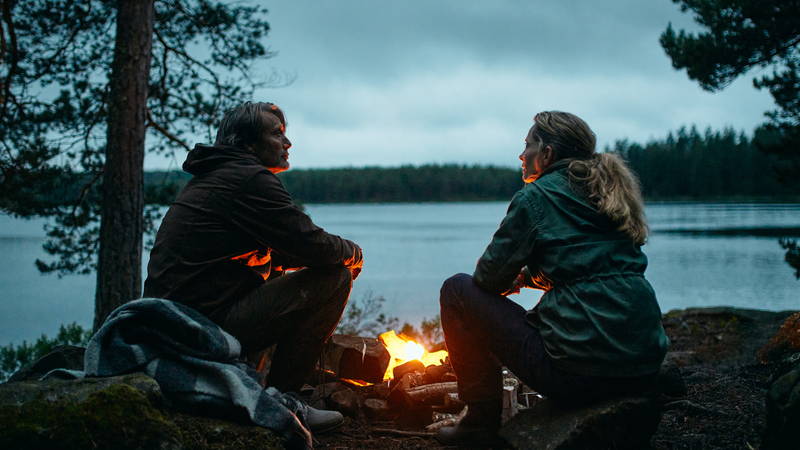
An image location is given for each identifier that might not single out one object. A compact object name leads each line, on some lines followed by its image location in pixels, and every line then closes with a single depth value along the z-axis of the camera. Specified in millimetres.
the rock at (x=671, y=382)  2836
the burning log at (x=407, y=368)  4059
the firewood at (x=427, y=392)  3643
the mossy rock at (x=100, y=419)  2232
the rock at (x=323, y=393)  3679
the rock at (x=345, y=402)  3605
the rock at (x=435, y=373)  3961
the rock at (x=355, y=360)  4039
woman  2496
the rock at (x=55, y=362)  3715
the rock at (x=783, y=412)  2564
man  2863
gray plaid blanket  2578
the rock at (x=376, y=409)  3660
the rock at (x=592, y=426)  2582
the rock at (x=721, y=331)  5973
